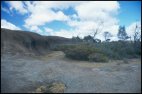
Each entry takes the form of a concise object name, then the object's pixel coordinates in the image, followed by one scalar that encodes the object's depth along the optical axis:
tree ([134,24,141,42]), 15.62
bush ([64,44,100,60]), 9.13
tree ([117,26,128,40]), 21.47
